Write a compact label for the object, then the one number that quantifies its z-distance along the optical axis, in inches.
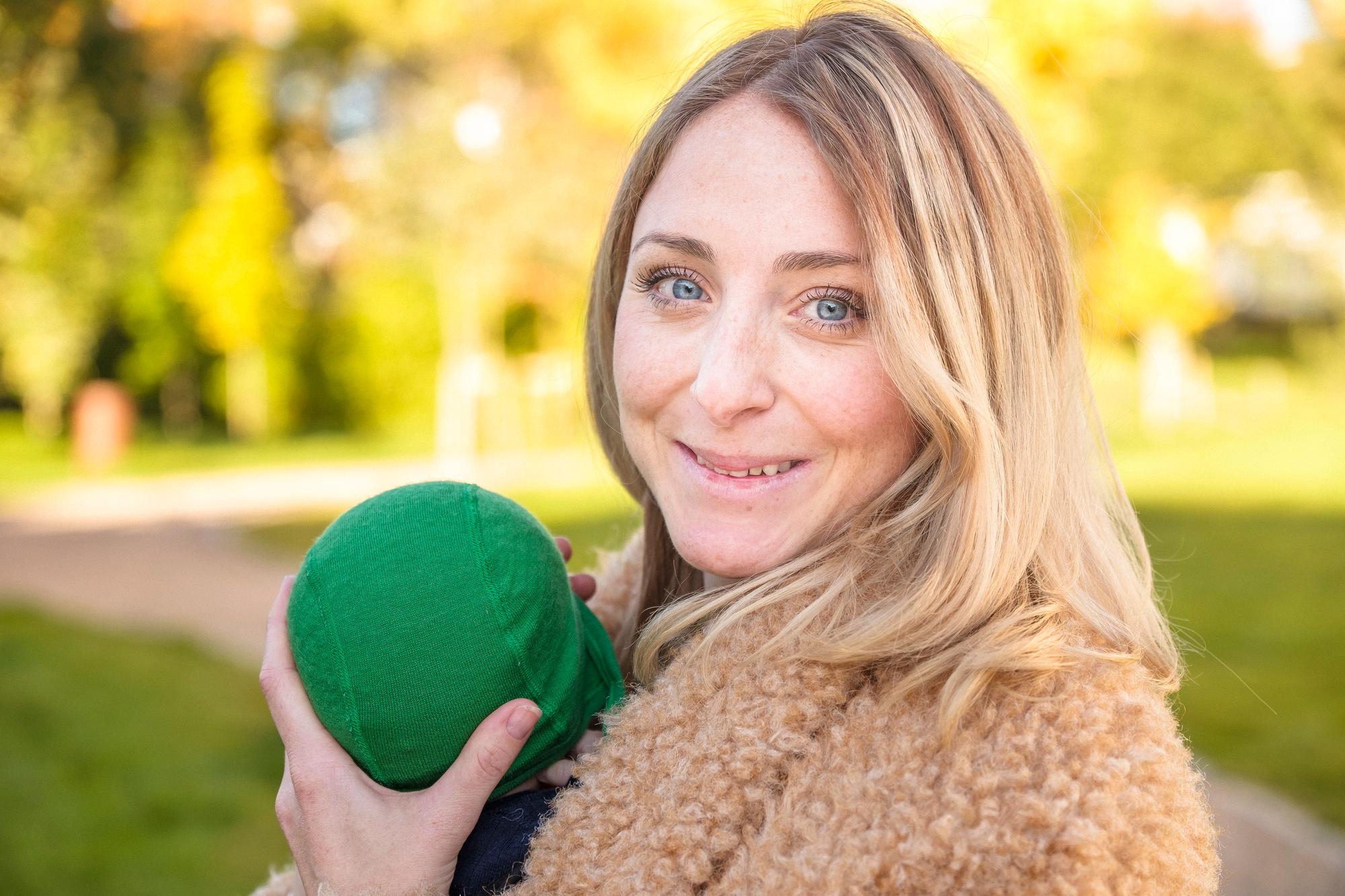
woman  50.8
